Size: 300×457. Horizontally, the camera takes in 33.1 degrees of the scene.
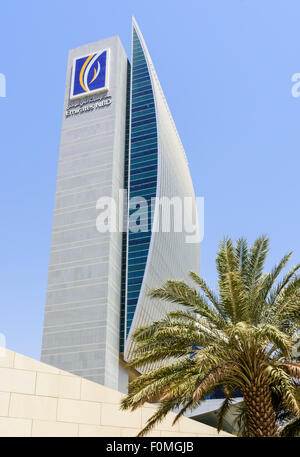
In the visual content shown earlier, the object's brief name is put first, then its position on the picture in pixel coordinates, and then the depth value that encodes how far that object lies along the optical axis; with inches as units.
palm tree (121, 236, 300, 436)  665.2
